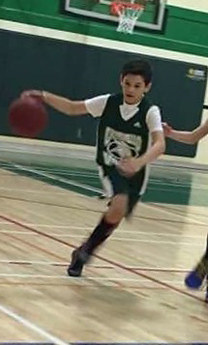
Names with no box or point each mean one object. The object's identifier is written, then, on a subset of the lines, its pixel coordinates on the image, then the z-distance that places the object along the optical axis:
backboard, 12.64
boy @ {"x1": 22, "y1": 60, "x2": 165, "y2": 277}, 4.55
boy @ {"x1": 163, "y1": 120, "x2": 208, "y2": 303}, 4.50
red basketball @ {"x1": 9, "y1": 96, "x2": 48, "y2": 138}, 4.57
